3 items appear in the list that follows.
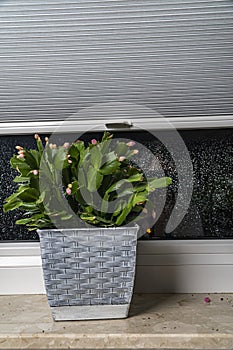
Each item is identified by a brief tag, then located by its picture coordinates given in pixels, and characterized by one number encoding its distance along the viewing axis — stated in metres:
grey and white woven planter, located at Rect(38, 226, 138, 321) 1.29
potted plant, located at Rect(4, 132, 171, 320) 1.30
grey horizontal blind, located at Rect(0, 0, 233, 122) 1.33
